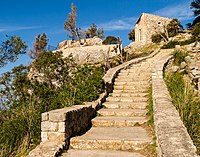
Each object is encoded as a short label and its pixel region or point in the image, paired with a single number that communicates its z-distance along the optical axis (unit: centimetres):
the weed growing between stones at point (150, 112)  607
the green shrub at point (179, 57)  1425
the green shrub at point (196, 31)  2500
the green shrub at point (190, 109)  484
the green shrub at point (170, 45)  2464
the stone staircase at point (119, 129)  471
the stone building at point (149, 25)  3809
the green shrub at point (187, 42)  2225
